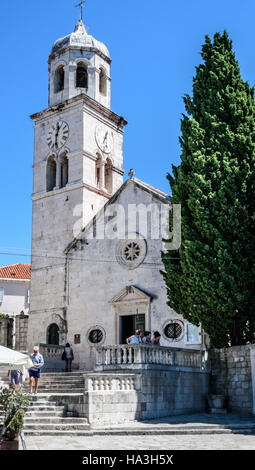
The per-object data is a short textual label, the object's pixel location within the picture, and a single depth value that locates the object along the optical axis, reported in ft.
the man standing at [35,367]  54.39
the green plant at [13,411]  35.91
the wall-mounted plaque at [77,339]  81.97
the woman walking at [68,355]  75.51
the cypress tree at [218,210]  57.31
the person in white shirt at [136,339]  61.19
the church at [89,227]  78.07
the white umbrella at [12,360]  50.47
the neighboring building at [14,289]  136.05
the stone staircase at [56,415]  45.21
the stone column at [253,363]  56.39
